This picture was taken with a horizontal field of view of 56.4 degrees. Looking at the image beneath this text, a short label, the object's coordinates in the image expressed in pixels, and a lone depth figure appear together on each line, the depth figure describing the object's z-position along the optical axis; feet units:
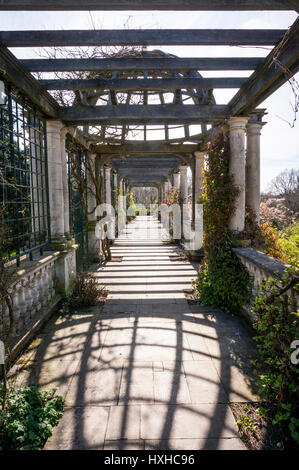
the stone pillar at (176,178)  39.75
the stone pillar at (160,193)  68.34
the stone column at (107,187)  31.89
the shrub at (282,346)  6.24
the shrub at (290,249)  16.44
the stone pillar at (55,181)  15.33
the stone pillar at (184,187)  34.56
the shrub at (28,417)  6.10
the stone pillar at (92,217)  25.60
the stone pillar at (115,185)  41.12
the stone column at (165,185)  56.30
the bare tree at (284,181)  91.40
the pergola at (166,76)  7.09
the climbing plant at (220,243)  13.89
